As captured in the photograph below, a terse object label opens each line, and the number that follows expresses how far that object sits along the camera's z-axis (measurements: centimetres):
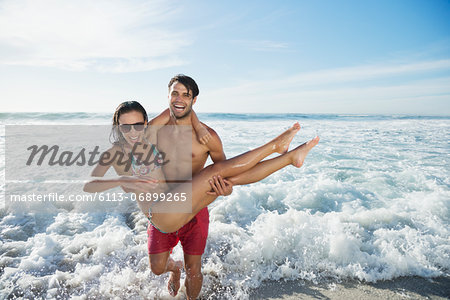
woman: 272
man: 298
